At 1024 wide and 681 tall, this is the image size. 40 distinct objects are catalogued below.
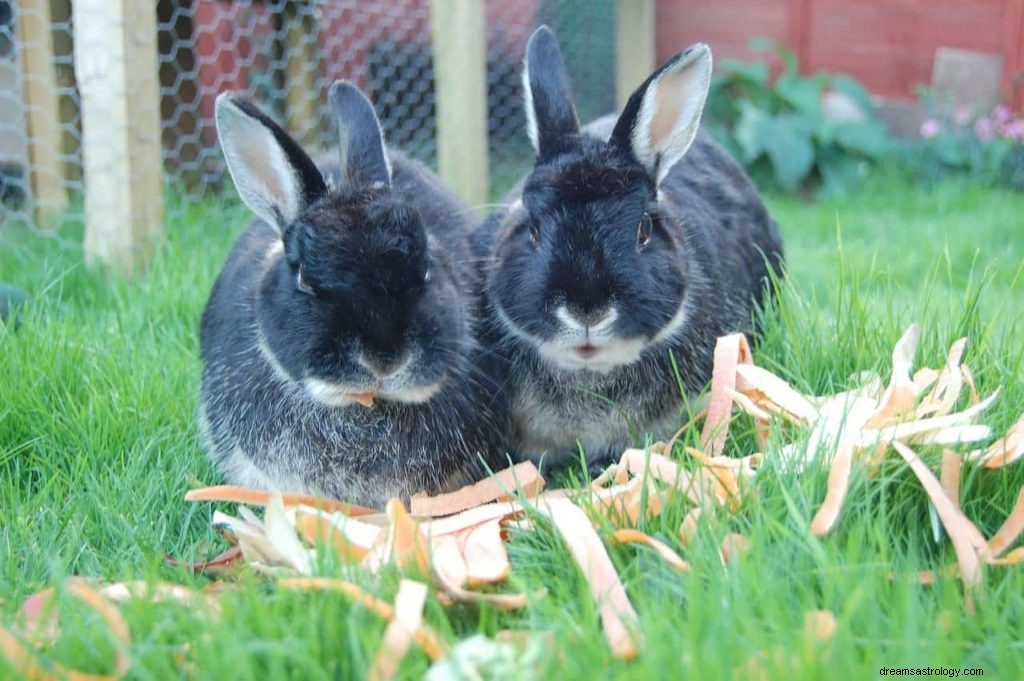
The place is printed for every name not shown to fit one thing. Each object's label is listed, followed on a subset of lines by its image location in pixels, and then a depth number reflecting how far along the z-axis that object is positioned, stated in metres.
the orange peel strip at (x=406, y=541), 0.87
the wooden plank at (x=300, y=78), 1.73
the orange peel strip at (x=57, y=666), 0.79
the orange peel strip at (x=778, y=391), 1.00
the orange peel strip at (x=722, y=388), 1.00
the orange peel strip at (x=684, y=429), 1.00
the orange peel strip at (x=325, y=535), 0.87
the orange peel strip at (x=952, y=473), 0.91
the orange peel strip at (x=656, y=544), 0.86
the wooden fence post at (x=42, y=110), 1.47
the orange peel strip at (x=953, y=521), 0.86
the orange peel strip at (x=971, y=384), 0.99
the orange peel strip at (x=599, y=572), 0.82
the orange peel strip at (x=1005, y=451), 0.92
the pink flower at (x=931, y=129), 2.29
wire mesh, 1.52
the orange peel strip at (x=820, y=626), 0.78
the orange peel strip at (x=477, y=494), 0.99
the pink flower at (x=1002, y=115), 2.25
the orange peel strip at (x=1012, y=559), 0.86
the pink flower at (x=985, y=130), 2.23
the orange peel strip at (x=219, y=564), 0.93
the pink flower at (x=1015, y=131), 2.16
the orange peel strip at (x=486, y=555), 0.88
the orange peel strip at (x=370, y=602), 0.81
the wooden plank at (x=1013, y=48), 2.37
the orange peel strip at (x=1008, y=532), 0.88
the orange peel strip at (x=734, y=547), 0.85
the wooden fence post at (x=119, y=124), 1.29
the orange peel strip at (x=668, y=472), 0.92
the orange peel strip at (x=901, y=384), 0.97
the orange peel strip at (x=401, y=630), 0.79
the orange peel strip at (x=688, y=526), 0.89
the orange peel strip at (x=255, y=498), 0.96
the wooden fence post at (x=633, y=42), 2.06
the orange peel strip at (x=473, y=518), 0.94
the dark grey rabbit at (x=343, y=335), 0.92
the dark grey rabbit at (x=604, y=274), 0.98
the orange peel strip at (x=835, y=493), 0.87
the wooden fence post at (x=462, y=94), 1.54
